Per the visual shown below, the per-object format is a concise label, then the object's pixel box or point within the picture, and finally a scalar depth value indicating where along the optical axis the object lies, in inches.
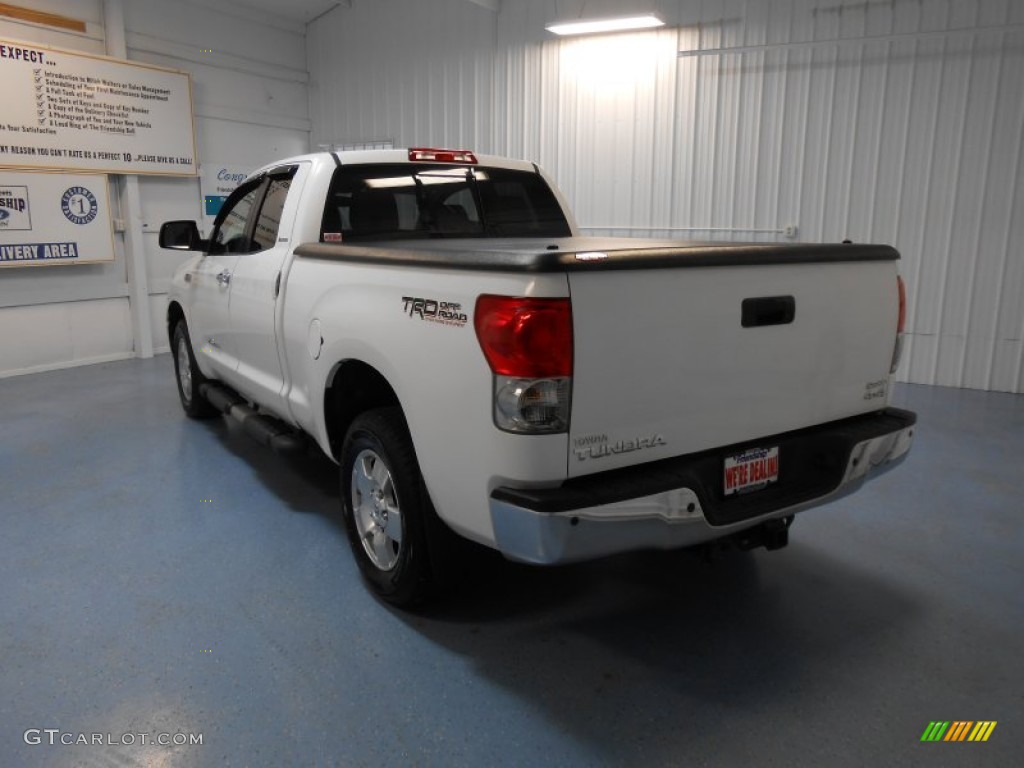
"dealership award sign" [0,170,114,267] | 294.6
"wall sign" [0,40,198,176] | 292.0
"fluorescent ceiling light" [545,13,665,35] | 284.4
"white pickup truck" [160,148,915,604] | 79.5
